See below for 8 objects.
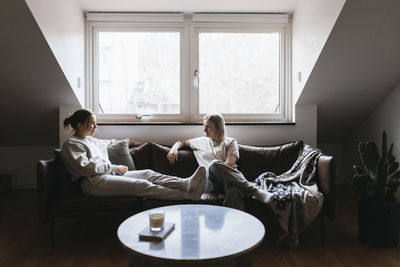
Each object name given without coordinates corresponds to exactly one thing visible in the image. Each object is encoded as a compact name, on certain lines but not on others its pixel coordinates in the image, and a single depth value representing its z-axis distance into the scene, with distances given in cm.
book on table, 164
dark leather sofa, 250
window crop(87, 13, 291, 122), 380
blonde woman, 262
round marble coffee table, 150
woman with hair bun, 259
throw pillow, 304
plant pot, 246
